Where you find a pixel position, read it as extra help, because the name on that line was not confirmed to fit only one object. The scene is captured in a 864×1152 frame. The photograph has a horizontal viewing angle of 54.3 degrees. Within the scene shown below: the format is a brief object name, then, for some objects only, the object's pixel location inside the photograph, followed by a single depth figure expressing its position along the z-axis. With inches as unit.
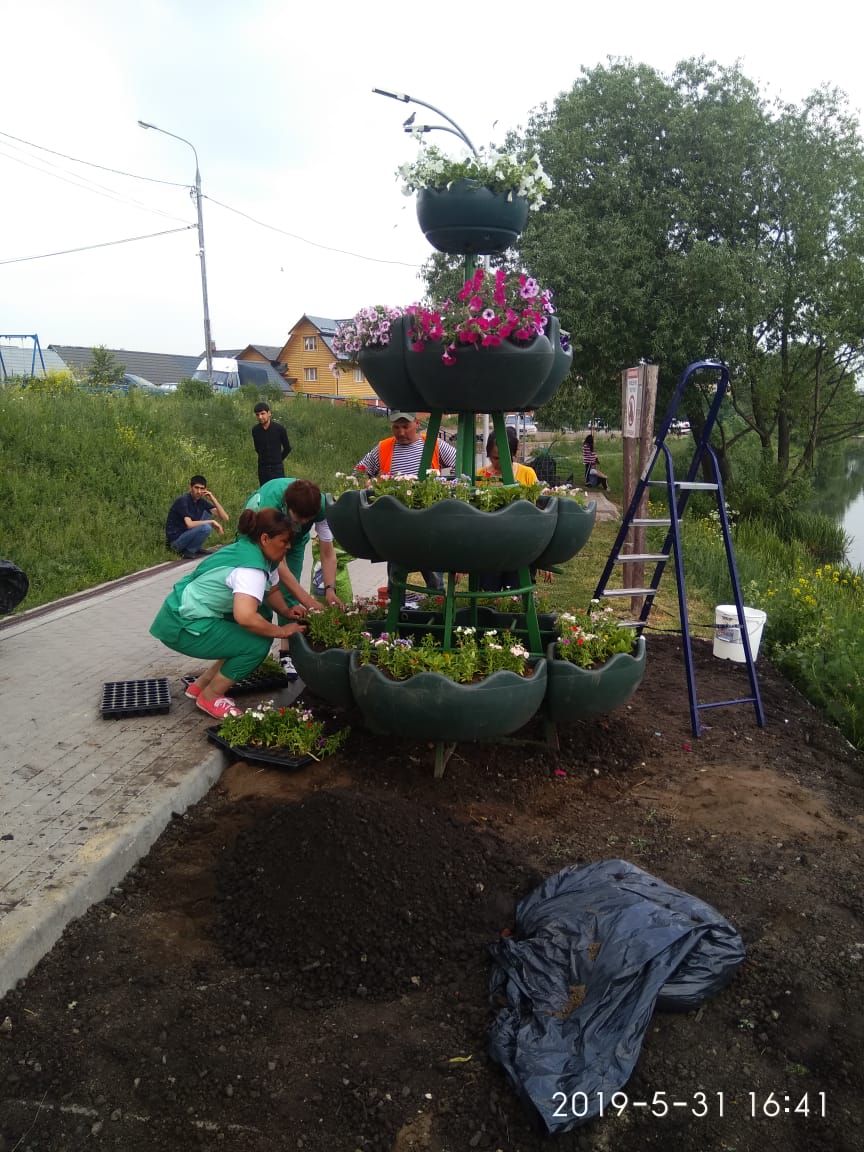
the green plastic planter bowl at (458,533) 153.1
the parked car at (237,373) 1741.4
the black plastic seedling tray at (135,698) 206.2
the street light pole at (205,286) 990.4
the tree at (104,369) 1083.9
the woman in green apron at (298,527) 196.2
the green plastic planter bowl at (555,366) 165.5
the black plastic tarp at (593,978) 94.1
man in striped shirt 248.5
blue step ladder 205.0
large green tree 666.8
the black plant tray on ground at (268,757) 177.6
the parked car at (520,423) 1033.8
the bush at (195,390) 864.9
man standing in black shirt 493.0
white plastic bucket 253.1
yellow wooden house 2175.2
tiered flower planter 154.3
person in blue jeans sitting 441.1
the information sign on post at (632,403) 284.4
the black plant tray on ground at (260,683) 223.1
